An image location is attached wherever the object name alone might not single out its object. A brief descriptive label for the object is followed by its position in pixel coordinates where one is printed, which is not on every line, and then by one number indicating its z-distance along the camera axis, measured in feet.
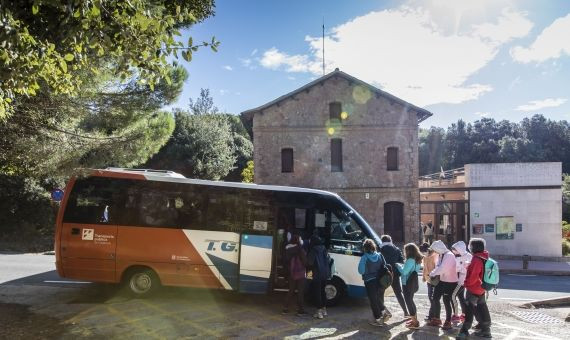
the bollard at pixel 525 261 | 61.31
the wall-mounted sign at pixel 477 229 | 74.08
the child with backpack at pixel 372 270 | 24.71
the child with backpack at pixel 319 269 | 26.55
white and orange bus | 30.19
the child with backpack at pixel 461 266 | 24.18
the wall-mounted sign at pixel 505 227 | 73.92
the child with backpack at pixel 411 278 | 25.05
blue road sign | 59.90
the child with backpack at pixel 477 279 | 22.43
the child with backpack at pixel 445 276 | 23.94
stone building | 75.56
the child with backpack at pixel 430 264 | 25.94
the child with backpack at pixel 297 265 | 26.55
